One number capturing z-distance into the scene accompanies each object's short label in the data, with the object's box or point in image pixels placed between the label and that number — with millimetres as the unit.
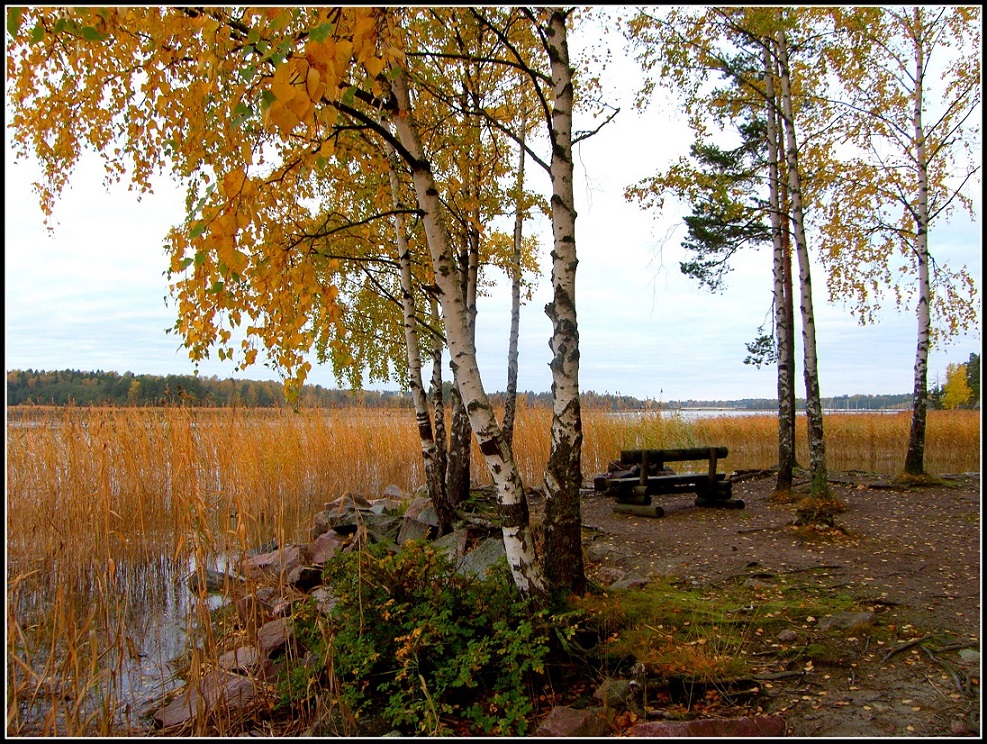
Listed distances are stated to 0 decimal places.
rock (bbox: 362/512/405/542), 5561
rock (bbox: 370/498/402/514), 6430
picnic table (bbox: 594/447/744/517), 6797
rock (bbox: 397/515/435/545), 5387
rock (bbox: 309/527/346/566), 5152
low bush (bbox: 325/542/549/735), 2654
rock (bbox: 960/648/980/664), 2839
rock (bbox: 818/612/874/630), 3250
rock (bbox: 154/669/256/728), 2688
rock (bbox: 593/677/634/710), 2621
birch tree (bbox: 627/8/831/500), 6230
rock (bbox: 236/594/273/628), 3676
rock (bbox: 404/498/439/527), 5525
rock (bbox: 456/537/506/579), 4117
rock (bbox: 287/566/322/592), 4715
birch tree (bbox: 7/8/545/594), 1722
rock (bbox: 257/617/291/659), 3322
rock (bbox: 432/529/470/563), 4734
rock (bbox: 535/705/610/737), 2387
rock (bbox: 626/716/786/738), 2271
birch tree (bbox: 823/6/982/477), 7805
